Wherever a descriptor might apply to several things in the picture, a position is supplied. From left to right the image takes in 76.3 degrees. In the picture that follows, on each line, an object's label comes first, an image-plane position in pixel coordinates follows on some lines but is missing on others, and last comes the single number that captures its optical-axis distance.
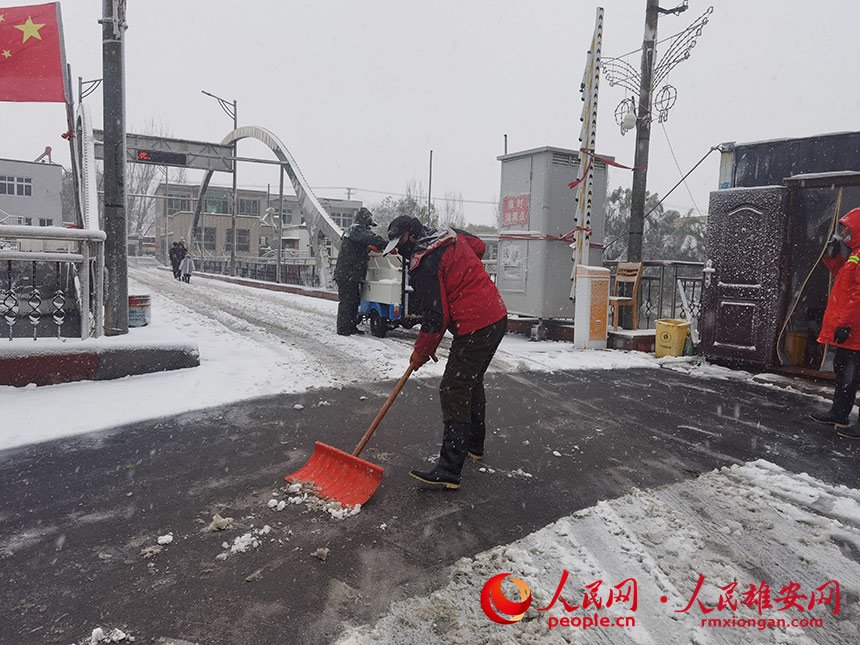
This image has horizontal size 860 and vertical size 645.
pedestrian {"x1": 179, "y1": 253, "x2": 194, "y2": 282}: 23.36
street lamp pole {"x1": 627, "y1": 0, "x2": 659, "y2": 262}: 11.57
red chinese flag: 6.16
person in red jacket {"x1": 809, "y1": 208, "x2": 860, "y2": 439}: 4.92
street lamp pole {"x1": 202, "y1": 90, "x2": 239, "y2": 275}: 27.98
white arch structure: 20.61
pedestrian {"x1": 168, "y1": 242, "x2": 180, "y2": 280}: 24.09
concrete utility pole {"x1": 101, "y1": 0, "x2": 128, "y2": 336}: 6.54
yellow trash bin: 8.43
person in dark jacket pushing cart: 9.51
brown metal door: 7.12
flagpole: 9.06
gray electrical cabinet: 10.22
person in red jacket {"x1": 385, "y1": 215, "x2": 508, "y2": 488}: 3.52
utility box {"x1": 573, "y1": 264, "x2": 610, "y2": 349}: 9.13
